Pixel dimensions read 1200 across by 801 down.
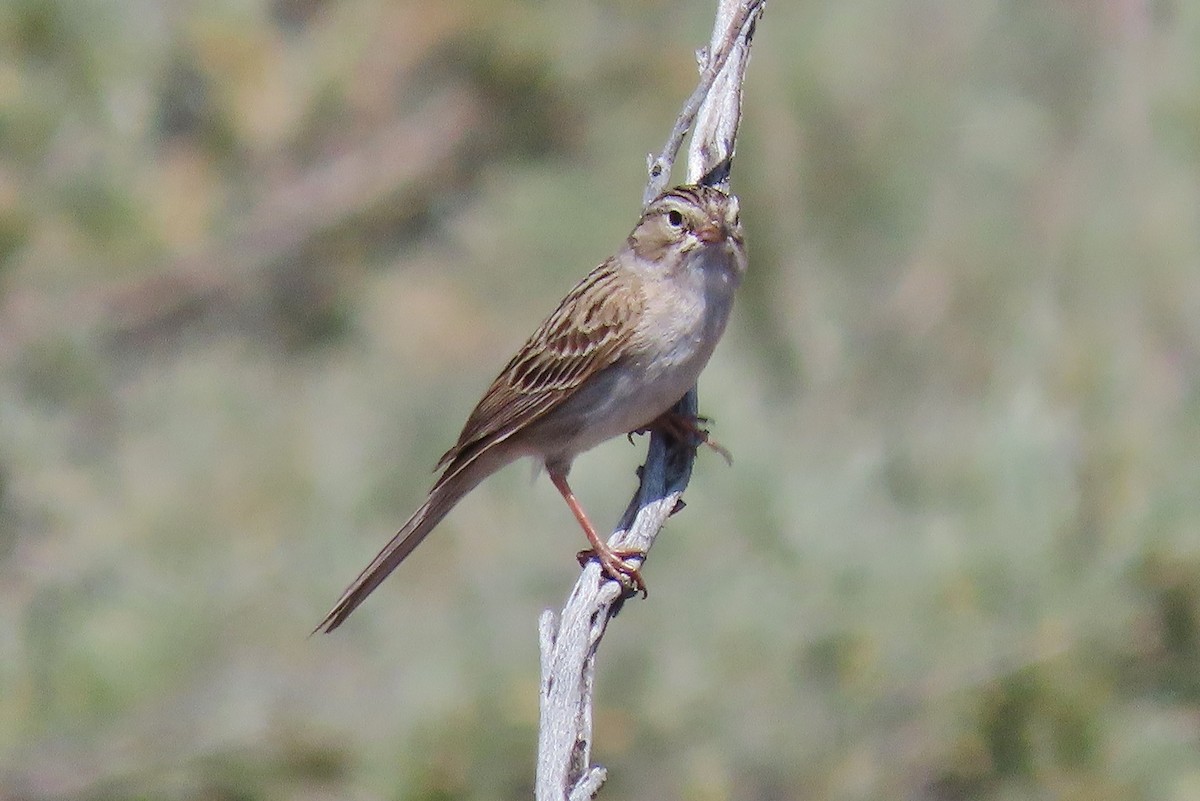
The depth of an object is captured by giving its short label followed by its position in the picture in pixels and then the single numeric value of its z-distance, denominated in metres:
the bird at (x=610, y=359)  9.52
